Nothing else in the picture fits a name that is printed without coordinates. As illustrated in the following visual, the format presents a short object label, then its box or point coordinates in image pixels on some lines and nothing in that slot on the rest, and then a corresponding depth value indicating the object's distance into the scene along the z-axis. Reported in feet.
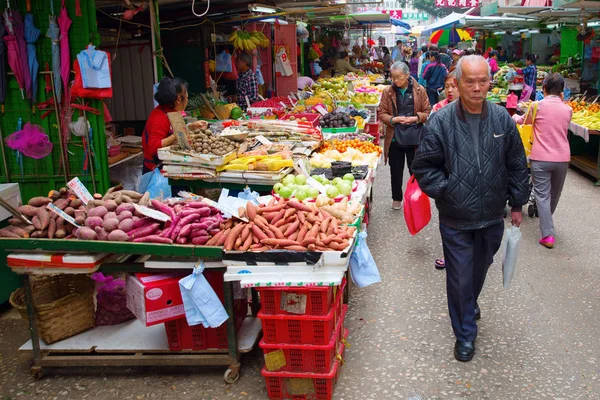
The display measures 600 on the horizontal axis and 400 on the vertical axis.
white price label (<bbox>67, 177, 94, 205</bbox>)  13.50
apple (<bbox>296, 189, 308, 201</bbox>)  14.61
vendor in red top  19.60
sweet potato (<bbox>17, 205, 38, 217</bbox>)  13.05
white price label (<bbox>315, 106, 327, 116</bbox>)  29.53
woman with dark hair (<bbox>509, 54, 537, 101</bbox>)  44.83
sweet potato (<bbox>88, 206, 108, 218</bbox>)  12.81
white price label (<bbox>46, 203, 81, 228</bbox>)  12.46
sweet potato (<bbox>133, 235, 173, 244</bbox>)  12.04
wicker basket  13.25
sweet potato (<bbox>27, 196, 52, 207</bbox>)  13.48
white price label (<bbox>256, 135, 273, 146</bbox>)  21.12
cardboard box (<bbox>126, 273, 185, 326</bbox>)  11.91
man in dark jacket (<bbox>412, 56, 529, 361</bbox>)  12.33
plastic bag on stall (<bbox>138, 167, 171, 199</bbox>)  19.89
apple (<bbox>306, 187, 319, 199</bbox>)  14.95
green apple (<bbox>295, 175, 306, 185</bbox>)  16.58
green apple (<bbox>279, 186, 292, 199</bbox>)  15.39
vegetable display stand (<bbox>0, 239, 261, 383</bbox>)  12.01
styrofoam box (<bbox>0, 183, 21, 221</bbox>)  15.35
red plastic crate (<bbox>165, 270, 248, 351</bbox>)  12.62
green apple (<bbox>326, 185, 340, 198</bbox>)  15.38
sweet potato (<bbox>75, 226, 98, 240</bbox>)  12.19
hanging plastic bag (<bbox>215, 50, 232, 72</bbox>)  34.88
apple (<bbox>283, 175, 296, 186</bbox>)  16.49
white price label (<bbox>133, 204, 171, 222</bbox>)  12.49
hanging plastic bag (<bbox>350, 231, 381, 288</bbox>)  13.08
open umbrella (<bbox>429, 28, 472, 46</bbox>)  76.02
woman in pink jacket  20.54
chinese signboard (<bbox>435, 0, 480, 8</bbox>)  125.76
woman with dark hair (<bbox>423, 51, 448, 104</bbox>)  47.50
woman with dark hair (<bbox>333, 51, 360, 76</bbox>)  70.38
